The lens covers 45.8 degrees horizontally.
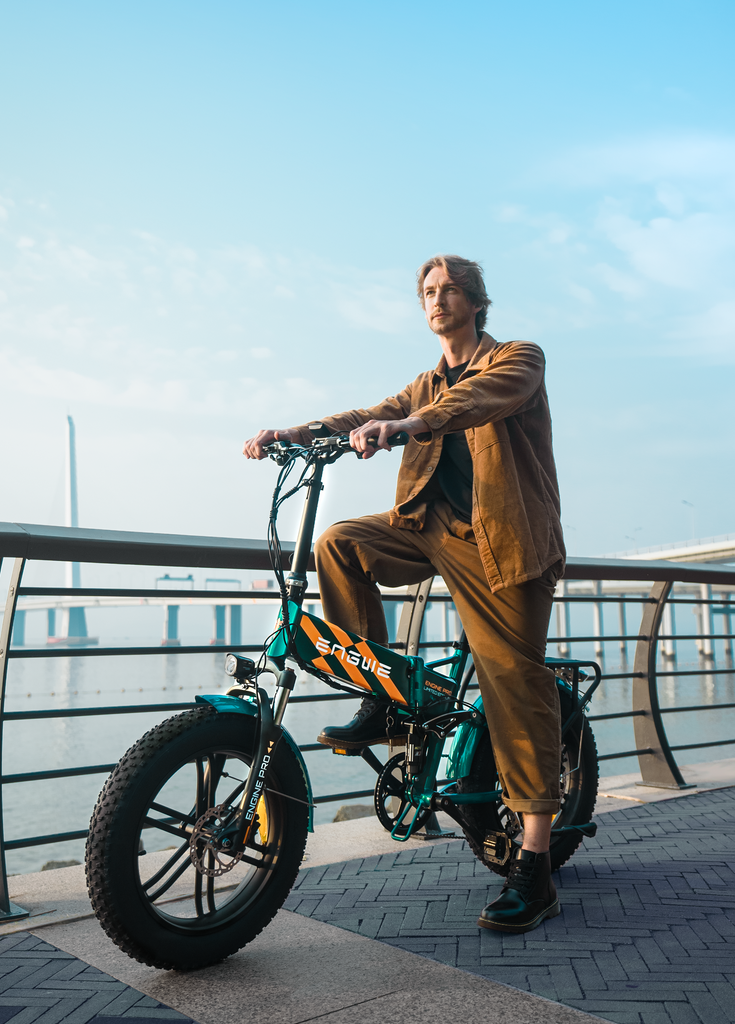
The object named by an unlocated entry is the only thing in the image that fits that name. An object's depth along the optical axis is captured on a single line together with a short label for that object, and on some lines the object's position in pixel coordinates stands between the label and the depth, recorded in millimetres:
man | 2545
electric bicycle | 1992
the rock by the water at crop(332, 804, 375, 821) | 7612
